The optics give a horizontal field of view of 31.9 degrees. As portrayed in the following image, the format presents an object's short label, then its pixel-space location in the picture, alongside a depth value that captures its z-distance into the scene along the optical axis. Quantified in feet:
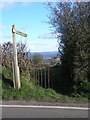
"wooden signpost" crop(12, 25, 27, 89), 18.20
